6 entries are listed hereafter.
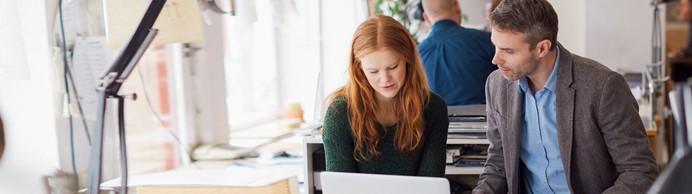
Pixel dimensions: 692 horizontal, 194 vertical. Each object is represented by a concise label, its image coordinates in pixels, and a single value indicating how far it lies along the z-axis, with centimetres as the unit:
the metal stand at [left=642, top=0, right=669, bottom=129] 358
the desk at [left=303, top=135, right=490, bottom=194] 249
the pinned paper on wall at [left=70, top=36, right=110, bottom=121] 263
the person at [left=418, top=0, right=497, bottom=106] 345
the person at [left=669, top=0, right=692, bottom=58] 543
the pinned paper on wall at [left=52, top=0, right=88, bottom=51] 260
